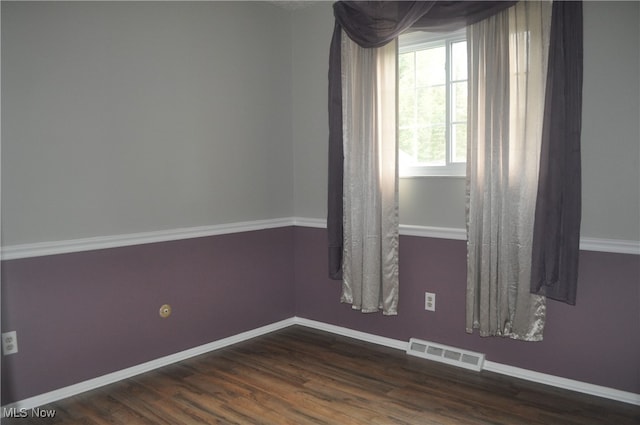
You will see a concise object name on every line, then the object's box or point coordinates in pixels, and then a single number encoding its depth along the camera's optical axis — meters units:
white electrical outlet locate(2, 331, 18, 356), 2.55
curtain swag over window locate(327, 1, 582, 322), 2.58
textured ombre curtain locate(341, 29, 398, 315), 3.30
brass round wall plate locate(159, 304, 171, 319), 3.21
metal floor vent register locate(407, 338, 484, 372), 3.11
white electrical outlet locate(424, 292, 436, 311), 3.33
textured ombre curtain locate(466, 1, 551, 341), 2.71
